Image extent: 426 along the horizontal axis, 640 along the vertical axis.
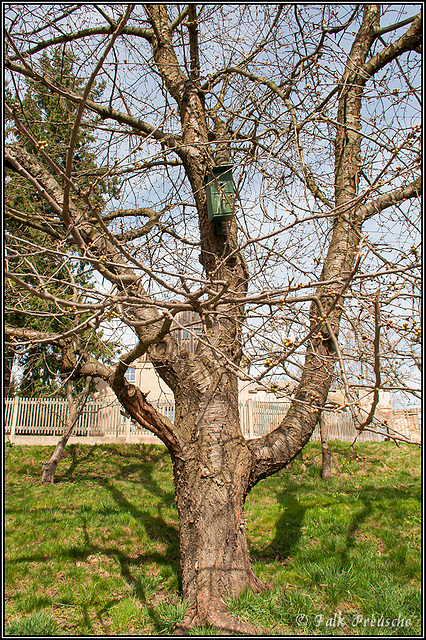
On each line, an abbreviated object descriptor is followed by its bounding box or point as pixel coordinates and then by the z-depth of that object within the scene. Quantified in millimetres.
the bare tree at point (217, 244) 3057
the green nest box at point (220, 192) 3725
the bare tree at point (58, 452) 7793
